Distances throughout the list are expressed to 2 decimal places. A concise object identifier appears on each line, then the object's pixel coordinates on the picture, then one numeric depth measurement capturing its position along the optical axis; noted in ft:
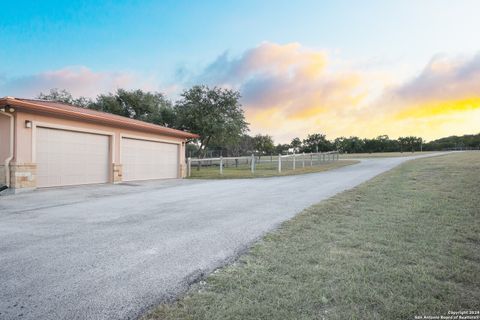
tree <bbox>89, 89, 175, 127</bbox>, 98.02
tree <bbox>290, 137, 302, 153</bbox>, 253.20
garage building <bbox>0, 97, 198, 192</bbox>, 30.68
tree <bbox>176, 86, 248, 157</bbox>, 79.77
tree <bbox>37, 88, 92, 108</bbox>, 105.09
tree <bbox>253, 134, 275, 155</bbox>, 191.11
